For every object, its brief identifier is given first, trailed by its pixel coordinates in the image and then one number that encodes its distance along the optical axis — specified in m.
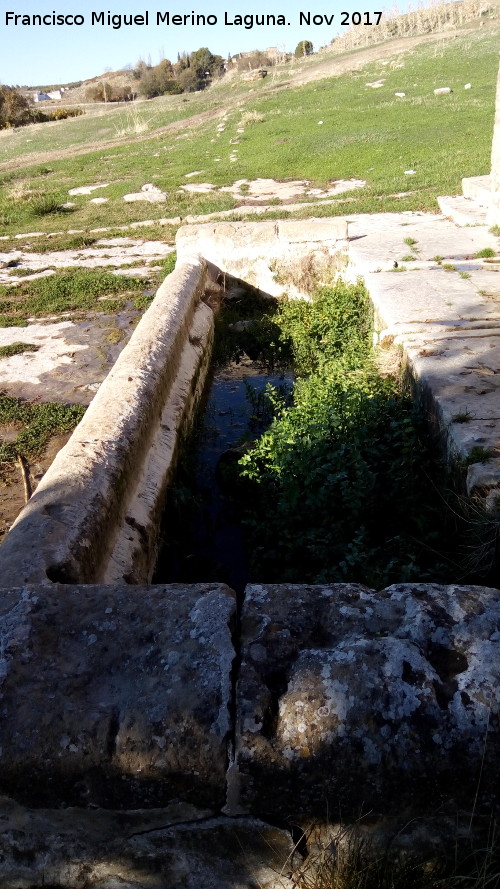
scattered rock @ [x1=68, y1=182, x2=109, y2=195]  16.44
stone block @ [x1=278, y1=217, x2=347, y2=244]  7.73
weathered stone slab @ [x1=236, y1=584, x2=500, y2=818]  1.49
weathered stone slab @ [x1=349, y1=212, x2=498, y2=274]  7.09
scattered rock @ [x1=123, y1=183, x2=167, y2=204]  14.53
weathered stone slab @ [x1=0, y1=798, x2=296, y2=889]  1.57
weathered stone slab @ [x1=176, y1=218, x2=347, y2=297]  7.77
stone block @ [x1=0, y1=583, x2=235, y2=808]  1.52
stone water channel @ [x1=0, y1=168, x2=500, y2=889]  1.50
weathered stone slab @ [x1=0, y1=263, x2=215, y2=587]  2.55
